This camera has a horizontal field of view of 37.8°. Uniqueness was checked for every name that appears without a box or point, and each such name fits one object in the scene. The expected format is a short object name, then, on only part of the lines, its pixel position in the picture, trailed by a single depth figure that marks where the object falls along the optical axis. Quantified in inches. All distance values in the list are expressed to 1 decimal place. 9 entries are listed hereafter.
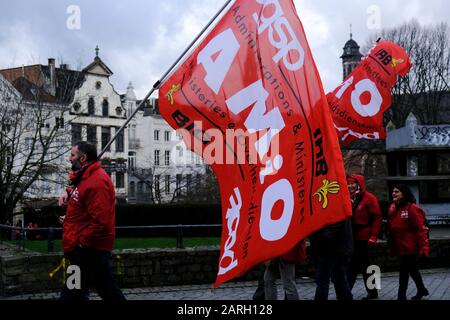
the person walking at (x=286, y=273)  296.8
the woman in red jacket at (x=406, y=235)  354.3
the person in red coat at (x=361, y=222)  376.8
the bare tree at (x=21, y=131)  1038.4
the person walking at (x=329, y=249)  287.0
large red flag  205.2
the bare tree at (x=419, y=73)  1680.6
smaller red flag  514.6
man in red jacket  243.0
